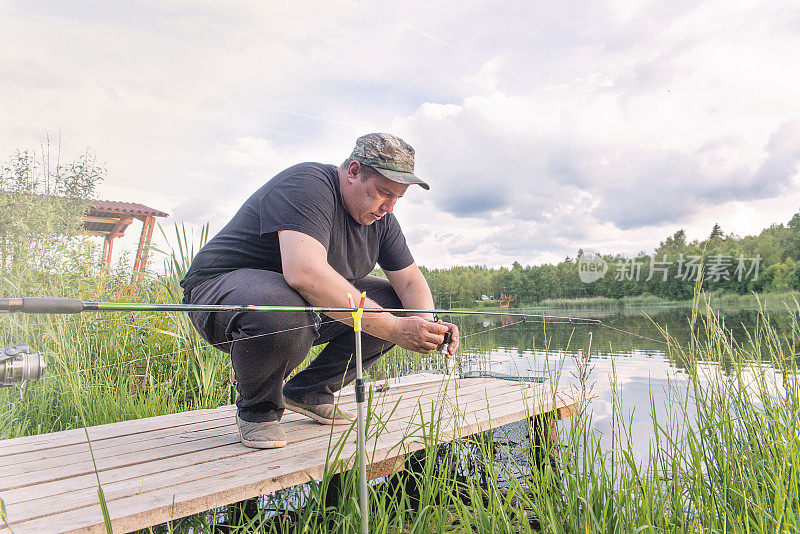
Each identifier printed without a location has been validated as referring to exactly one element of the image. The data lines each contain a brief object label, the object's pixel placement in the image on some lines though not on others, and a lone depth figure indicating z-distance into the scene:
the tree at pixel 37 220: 4.64
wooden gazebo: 10.48
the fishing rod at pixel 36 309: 0.92
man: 1.89
